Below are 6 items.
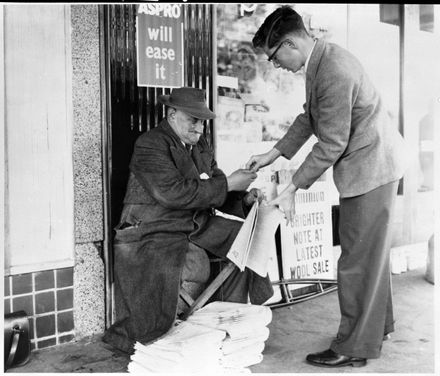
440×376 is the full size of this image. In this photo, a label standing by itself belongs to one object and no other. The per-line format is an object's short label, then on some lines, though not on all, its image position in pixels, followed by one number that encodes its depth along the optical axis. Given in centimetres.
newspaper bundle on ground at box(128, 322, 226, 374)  235
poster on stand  380
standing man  249
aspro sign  303
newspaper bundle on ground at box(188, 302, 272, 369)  244
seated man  261
